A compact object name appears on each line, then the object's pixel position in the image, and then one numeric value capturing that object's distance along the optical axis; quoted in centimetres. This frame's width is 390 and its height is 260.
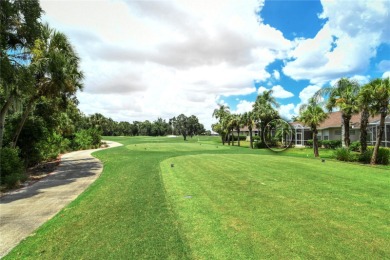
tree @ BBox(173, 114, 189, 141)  14138
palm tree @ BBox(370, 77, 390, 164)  1858
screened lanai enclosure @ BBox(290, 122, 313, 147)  4406
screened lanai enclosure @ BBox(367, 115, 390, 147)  3206
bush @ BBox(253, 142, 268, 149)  4084
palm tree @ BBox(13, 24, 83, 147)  1521
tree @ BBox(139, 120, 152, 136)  14762
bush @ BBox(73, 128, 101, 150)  3839
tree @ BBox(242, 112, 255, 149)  4134
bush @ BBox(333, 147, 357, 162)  2092
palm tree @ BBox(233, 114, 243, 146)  4559
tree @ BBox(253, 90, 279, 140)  3950
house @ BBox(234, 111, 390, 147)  3335
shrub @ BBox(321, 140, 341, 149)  3578
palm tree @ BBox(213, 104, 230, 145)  5268
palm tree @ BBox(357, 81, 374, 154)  1934
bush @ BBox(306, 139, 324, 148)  4008
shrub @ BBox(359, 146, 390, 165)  1905
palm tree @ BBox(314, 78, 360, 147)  2311
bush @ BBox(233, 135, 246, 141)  7190
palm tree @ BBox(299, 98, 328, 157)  2564
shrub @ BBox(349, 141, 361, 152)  2941
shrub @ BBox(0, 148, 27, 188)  1167
